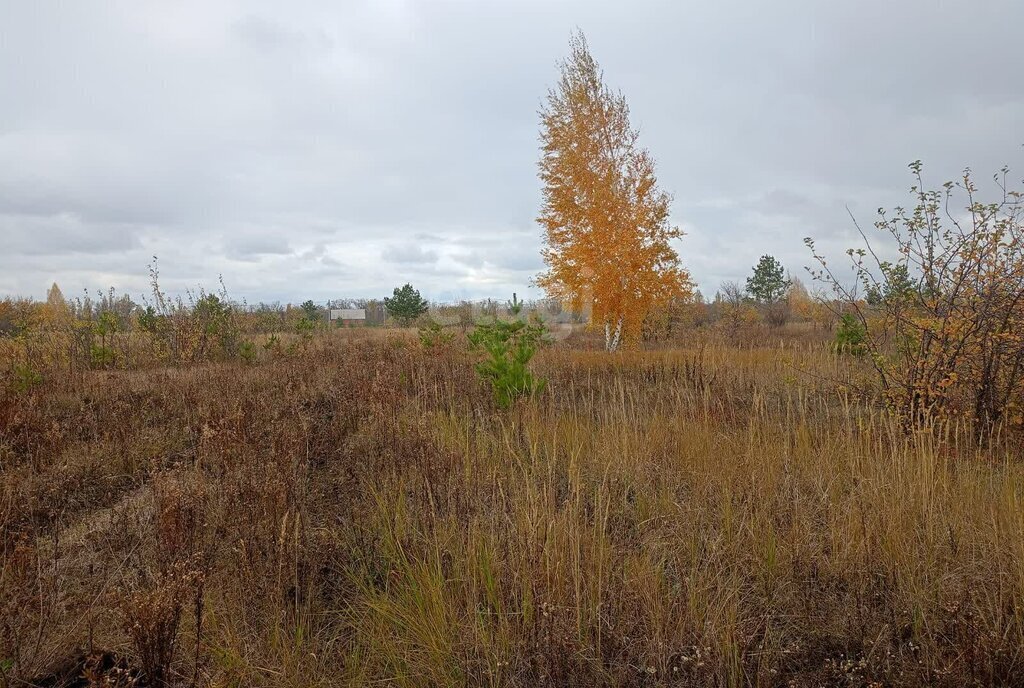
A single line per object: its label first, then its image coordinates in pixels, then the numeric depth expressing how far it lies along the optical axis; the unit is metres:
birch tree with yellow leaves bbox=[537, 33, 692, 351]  12.09
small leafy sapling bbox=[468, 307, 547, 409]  5.35
